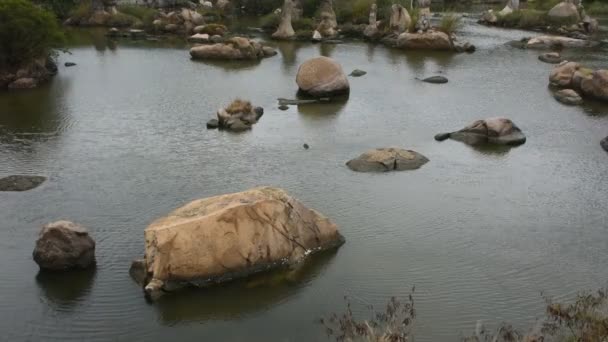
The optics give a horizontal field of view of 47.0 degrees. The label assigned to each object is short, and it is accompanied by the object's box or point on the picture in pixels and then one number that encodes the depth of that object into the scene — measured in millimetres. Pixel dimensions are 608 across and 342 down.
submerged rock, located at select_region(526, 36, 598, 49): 46250
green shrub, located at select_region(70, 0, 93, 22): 58594
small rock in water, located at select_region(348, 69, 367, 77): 37250
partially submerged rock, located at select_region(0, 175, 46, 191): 20109
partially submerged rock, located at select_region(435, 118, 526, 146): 24906
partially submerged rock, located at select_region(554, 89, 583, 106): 31359
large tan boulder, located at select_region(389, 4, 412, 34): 50750
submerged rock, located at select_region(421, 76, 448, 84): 35375
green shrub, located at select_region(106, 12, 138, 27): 57938
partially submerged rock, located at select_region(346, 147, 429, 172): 21875
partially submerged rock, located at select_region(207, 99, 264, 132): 26344
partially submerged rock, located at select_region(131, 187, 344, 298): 14406
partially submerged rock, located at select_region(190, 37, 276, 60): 41812
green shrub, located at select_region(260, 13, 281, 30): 55531
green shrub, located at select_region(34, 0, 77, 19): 59375
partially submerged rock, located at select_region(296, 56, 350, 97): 31656
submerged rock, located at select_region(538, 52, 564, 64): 41156
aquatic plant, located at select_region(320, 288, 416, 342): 9938
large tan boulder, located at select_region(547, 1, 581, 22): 55531
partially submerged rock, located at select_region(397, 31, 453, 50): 44750
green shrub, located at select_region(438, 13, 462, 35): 47281
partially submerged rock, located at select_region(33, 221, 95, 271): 15172
